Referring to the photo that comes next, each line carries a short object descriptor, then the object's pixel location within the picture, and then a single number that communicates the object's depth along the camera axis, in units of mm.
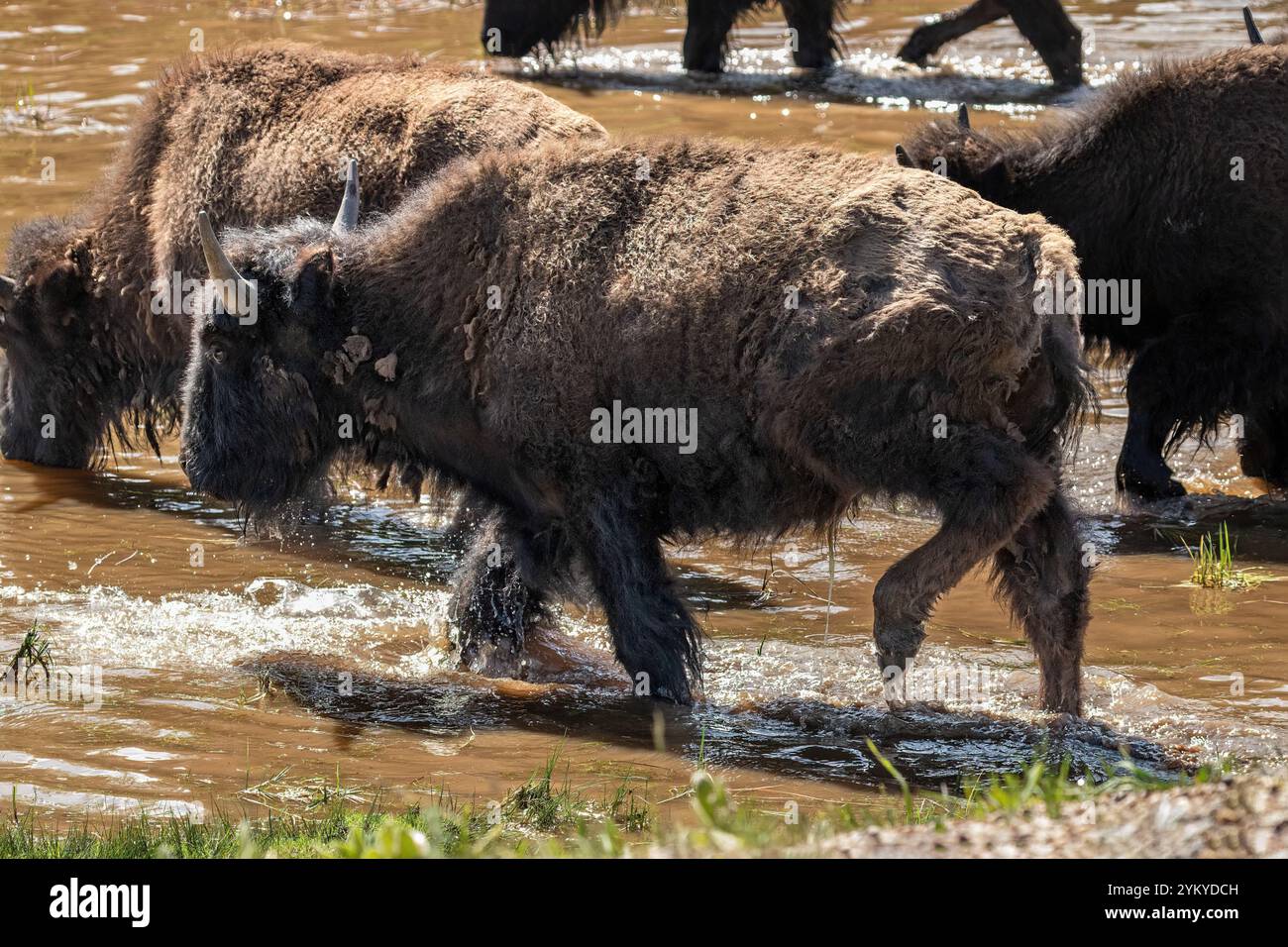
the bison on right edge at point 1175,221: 15242
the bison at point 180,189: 14172
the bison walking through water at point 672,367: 10219
